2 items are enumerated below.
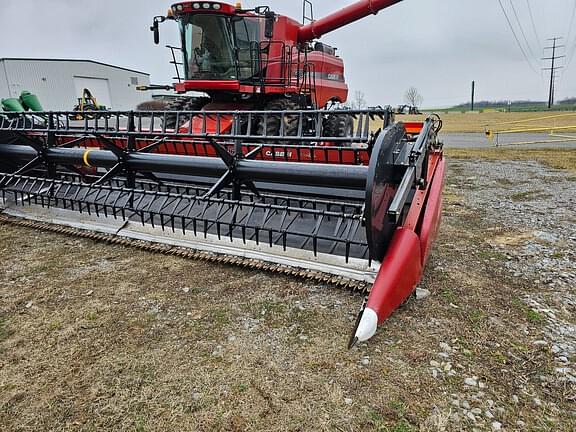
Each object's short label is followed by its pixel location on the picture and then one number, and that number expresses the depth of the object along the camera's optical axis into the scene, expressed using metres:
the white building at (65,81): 25.66
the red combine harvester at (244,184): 2.52
